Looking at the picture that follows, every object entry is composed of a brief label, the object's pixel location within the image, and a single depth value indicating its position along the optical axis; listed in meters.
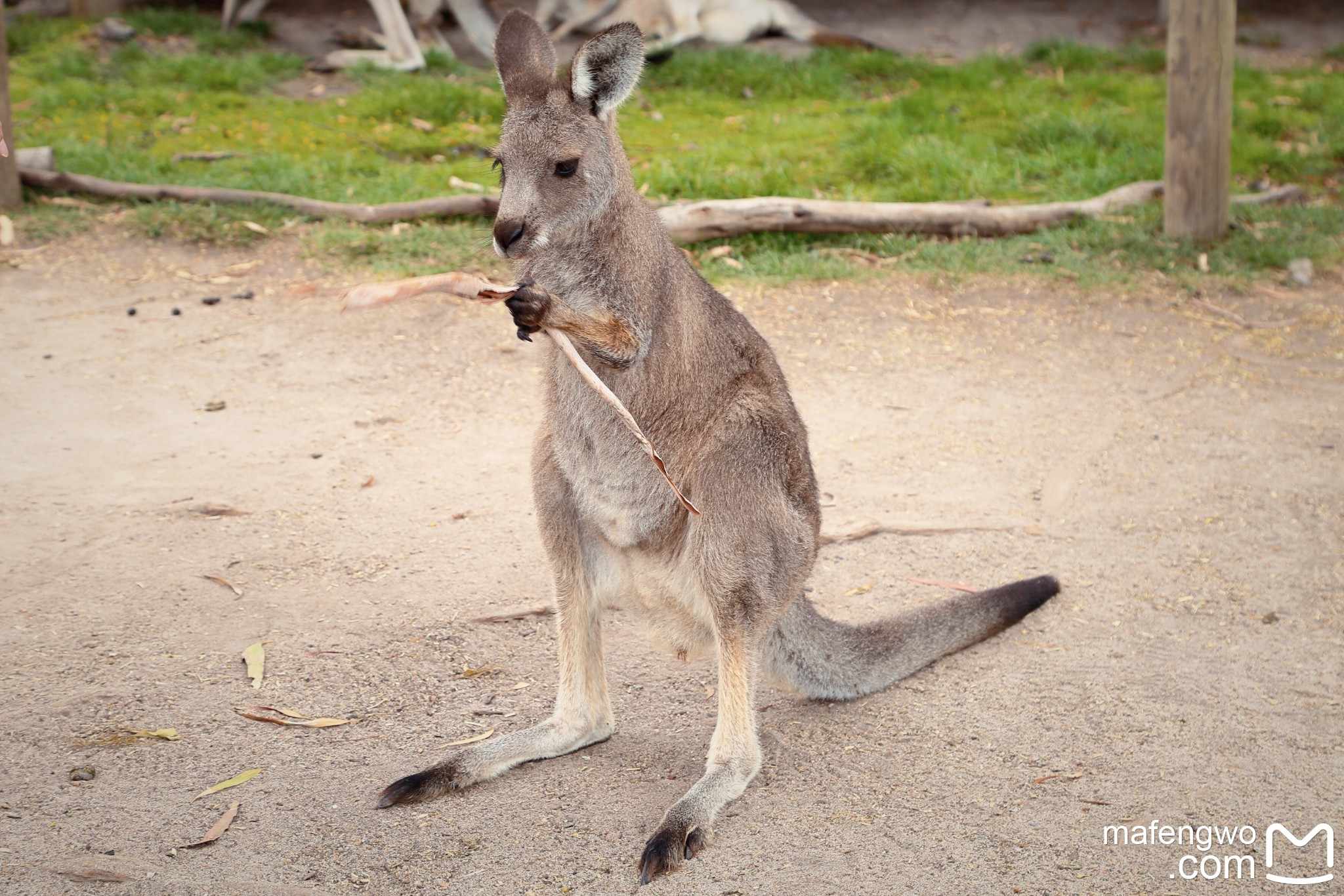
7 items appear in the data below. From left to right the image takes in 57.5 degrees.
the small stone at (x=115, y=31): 8.98
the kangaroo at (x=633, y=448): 2.48
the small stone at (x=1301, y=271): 5.88
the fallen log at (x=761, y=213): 5.94
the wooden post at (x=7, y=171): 6.03
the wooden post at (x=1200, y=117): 5.93
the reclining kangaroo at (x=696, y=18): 9.70
